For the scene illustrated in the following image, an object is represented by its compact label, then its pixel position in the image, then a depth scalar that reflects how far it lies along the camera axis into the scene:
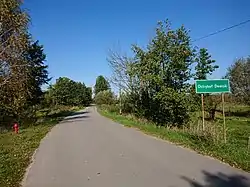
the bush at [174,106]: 13.42
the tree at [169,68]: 13.53
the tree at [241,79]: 27.30
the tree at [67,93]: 48.96
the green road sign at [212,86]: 7.69
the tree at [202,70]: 14.24
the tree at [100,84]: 78.30
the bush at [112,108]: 29.46
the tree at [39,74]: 25.47
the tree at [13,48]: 12.25
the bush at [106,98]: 36.02
